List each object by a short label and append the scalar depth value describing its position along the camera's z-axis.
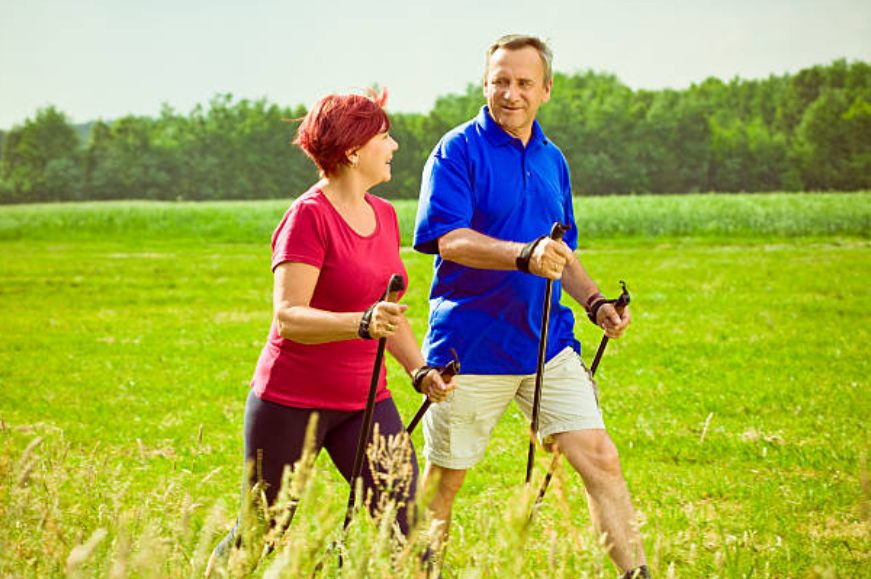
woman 7.45
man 8.33
